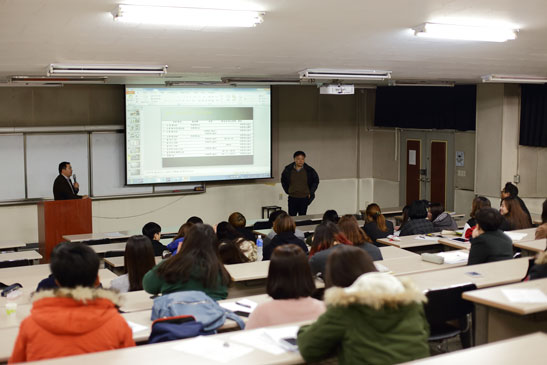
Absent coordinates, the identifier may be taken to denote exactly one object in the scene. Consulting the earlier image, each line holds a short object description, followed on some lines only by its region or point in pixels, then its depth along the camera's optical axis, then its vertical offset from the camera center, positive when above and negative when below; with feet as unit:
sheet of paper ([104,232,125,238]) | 27.23 -3.47
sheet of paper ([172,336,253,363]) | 9.73 -3.01
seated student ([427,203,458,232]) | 26.21 -2.72
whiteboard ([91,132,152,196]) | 34.83 -0.56
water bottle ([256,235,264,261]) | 24.04 -3.45
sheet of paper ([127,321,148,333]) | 12.51 -3.38
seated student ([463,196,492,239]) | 23.52 -1.92
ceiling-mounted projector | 30.25 +3.01
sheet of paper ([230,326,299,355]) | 10.09 -2.96
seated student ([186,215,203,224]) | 23.44 -2.43
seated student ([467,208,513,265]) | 17.58 -2.46
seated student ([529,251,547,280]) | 13.58 -2.46
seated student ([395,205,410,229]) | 26.89 -2.51
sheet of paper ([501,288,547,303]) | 12.26 -2.70
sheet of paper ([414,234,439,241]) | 23.95 -3.10
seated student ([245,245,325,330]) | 11.41 -2.49
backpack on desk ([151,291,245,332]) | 12.05 -2.92
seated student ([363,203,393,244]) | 24.43 -2.67
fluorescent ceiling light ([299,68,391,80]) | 25.50 +3.22
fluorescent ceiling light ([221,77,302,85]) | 31.09 +3.58
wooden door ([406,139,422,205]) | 40.91 -0.88
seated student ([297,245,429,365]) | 8.83 -2.34
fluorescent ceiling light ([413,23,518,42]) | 15.81 +3.13
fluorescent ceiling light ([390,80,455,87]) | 34.64 +3.81
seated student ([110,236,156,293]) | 15.69 -2.68
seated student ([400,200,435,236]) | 25.17 -2.63
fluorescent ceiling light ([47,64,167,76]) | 21.66 +2.81
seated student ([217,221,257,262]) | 20.12 -2.82
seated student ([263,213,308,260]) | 19.89 -2.42
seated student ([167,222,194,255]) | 20.81 -2.81
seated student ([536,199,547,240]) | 20.11 -2.28
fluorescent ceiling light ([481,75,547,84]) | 29.58 +3.50
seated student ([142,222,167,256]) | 23.13 -2.96
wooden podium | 28.86 -3.02
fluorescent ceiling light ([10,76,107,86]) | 28.30 +3.29
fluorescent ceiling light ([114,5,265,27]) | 13.15 +2.92
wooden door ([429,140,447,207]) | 39.11 -1.01
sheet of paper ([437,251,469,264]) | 19.04 -3.04
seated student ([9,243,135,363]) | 9.38 -2.38
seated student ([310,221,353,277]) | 17.08 -2.25
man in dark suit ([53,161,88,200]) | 30.42 -1.55
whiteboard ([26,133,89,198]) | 33.45 -0.34
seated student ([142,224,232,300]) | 13.74 -2.47
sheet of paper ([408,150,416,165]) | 41.24 -0.18
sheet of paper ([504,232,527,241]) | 21.95 -2.77
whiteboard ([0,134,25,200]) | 32.83 -0.75
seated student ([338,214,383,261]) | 17.94 -2.21
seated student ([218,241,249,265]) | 19.15 -2.95
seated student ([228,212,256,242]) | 24.43 -2.61
